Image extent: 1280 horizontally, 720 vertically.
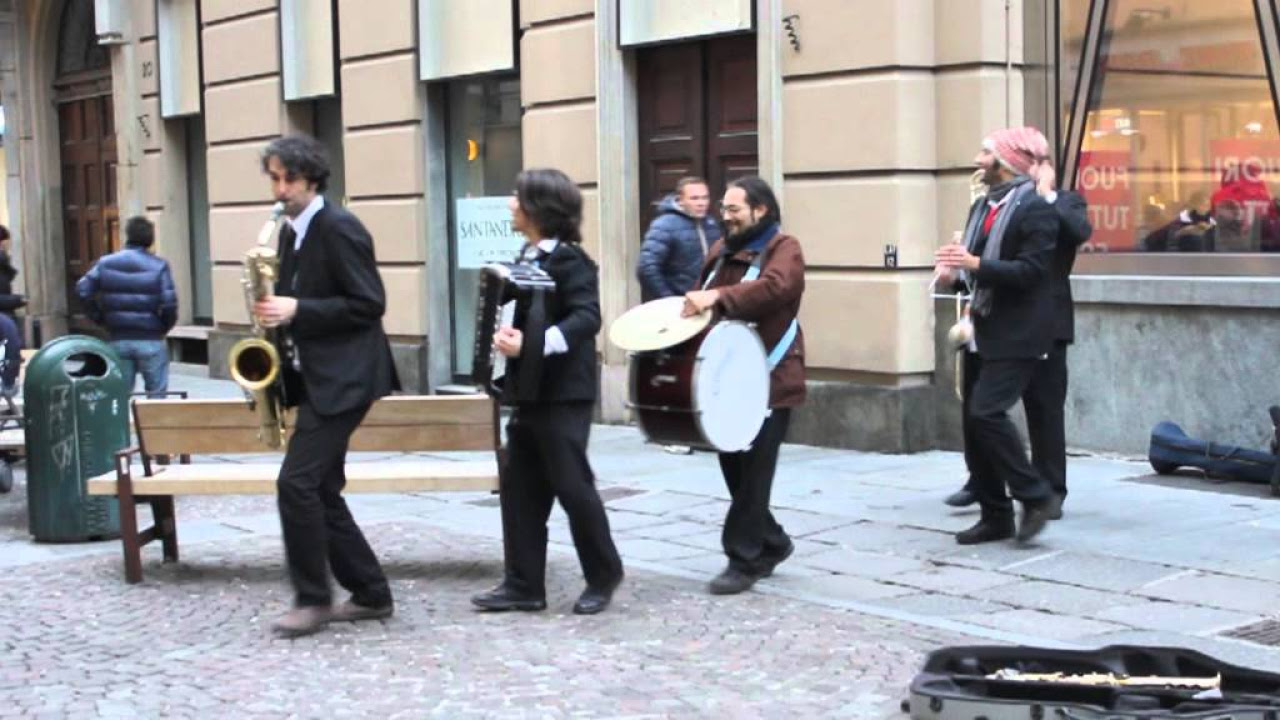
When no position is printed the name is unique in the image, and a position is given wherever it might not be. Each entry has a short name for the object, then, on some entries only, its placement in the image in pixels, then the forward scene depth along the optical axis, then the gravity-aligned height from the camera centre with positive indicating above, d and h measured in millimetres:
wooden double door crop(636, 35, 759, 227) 12492 +797
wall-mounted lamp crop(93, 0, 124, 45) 19672 +2399
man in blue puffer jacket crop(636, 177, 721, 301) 10906 -118
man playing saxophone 6500 -441
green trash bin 8812 -985
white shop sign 14719 -14
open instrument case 4875 -1335
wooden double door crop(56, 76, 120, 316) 21891 +801
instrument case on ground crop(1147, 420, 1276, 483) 9523 -1314
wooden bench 7797 -968
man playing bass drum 7223 -417
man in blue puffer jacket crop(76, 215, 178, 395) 12070 -382
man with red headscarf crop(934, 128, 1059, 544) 7859 -428
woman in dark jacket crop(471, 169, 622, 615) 6816 -744
